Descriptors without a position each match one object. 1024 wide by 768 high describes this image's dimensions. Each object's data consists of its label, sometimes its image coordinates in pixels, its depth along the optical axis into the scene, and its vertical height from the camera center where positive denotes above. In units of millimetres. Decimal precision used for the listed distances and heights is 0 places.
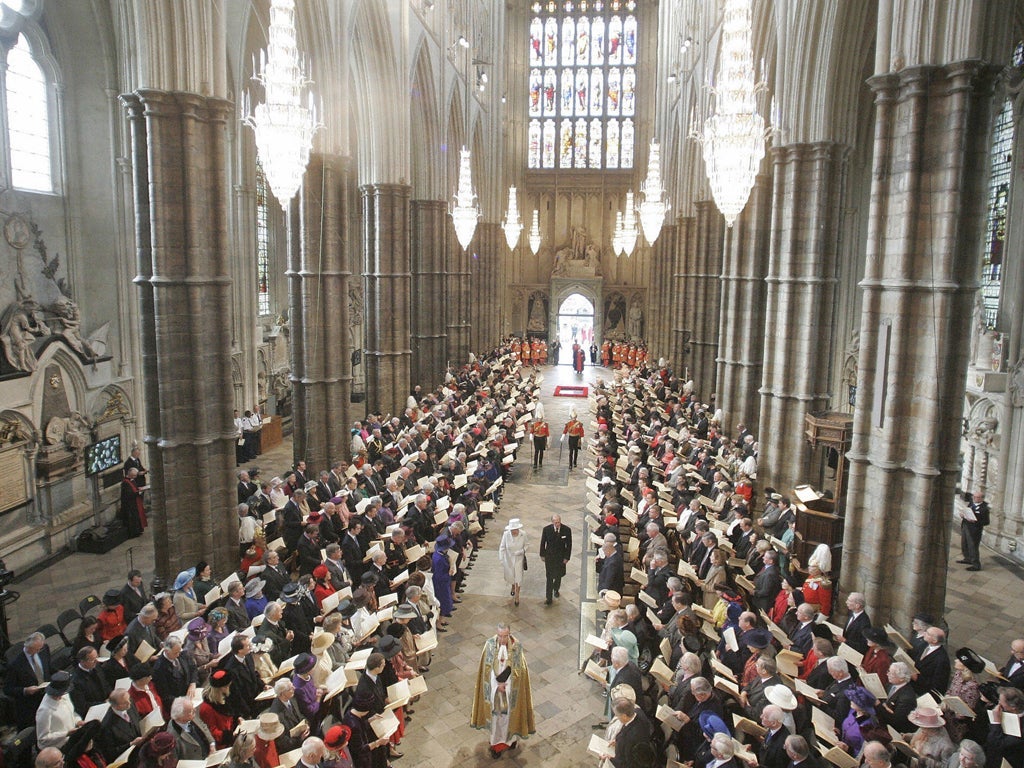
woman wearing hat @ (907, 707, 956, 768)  6543 -3778
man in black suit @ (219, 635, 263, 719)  7973 -4070
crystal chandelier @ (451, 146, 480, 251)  23422 +3186
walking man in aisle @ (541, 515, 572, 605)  12539 -4132
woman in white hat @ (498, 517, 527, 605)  12555 -4127
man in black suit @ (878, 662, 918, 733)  7535 -3964
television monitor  15836 -3432
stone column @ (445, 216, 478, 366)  34656 +236
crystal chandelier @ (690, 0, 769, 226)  11633 +3067
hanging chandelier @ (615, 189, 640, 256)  31272 +3438
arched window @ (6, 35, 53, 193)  14578 +3534
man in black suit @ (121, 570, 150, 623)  9695 -3896
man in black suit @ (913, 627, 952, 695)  8266 -3956
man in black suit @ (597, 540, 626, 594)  11164 -3929
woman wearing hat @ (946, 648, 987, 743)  7246 -3805
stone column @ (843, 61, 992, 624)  9562 -108
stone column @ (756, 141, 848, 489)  15934 +472
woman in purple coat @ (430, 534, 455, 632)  11930 -4262
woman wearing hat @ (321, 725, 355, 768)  6523 -3937
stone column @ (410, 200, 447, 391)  30656 +843
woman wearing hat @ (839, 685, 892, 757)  6865 -3864
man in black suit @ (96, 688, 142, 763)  6887 -4039
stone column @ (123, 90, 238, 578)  11633 -227
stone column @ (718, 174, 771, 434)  20656 +64
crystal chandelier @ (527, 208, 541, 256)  42172 +3958
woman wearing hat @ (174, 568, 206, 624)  9625 -3967
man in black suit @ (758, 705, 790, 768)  6715 -3881
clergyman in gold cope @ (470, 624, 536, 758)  8648 -4549
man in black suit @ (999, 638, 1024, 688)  7730 -3743
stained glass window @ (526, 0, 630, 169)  46500 +14295
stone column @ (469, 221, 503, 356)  40438 +1035
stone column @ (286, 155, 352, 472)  18125 -70
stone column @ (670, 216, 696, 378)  31438 +478
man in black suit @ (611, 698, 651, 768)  6945 -3992
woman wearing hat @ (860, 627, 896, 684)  8344 -3839
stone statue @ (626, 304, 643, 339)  46688 -854
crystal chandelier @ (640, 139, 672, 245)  21808 +3257
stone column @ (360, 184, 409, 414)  23250 +268
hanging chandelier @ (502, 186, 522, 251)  31422 +3675
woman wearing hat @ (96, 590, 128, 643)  9281 -3990
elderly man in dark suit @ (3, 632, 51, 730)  7969 -4167
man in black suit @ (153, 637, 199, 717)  7902 -3997
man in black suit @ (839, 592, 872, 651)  8969 -3820
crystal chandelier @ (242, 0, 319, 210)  11516 +2970
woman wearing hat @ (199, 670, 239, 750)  7652 -4258
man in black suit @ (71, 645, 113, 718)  7590 -3992
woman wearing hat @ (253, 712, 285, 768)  6770 -4026
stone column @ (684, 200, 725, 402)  28250 +533
